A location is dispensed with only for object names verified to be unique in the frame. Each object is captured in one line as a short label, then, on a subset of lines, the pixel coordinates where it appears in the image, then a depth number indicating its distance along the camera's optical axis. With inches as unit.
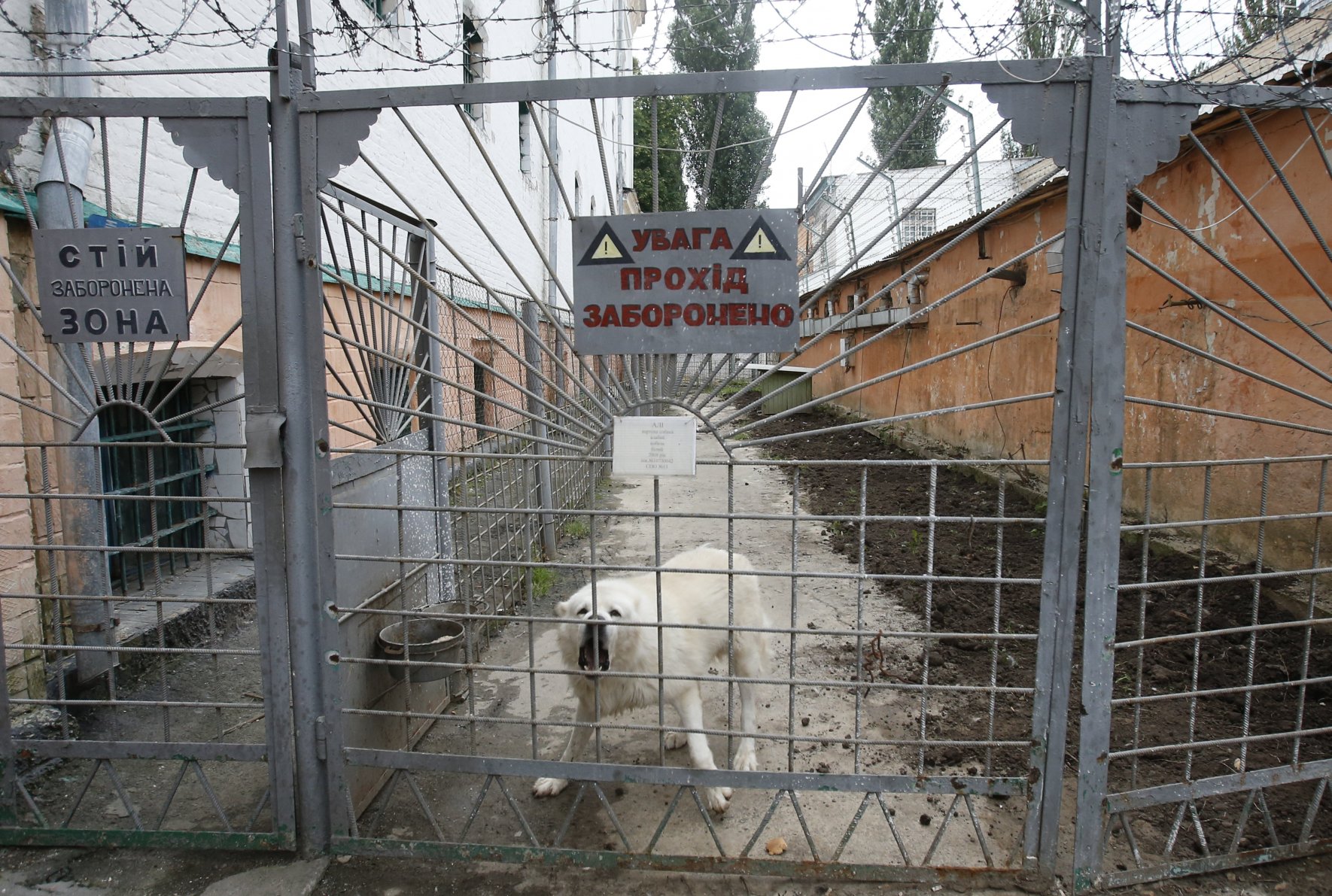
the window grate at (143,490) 192.7
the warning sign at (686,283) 108.7
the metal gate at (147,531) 113.5
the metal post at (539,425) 265.0
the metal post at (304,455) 111.8
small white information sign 112.0
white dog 133.3
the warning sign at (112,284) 115.4
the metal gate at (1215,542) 109.7
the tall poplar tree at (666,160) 1337.4
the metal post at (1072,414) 103.0
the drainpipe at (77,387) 153.9
